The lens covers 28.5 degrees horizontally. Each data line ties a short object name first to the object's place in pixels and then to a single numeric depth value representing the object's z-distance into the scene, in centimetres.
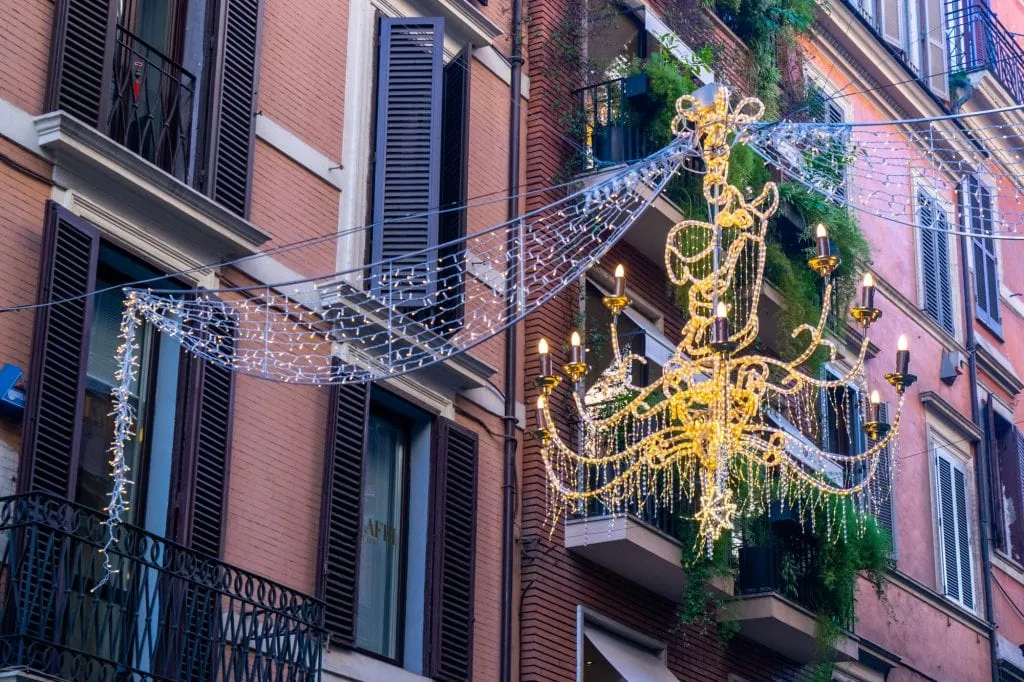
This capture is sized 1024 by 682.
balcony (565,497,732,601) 1728
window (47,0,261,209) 1365
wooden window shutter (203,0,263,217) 1469
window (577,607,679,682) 1766
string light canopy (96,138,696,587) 1320
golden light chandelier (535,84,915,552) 1359
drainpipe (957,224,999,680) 2484
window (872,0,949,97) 2700
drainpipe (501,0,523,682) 1659
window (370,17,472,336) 1631
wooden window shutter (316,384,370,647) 1480
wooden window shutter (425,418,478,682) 1580
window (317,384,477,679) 1509
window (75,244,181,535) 1334
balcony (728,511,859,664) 1900
